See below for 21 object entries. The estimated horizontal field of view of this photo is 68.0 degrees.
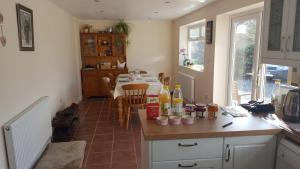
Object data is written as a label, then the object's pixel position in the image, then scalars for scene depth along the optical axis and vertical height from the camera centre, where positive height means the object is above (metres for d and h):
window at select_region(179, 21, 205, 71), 5.18 +0.34
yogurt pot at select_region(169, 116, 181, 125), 1.66 -0.46
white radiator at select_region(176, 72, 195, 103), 5.09 -0.64
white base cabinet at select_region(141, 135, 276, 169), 1.53 -0.66
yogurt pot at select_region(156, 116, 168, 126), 1.65 -0.46
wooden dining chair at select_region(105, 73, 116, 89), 5.46 -0.53
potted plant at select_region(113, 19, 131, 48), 6.13 +0.79
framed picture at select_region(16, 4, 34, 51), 2.43 +0.36
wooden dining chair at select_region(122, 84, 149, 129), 3.83 -0.68
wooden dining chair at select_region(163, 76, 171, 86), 4.83 -0.49
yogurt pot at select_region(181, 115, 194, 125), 1.67 -0.46
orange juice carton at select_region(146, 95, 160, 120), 1.77 -0.39
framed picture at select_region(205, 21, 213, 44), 4.02 +0.50
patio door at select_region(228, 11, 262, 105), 3.10 +0.01
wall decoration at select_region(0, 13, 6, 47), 2.02 +0.20
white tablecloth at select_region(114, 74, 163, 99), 3.90 -0.49
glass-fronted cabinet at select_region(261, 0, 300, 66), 1.67 +0.21
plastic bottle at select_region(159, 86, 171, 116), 1.79 -0.37
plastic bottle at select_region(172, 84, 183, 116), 1.77 -0.38
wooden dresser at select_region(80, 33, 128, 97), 6.07 +0.05
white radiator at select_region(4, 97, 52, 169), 2.01 -0.78
